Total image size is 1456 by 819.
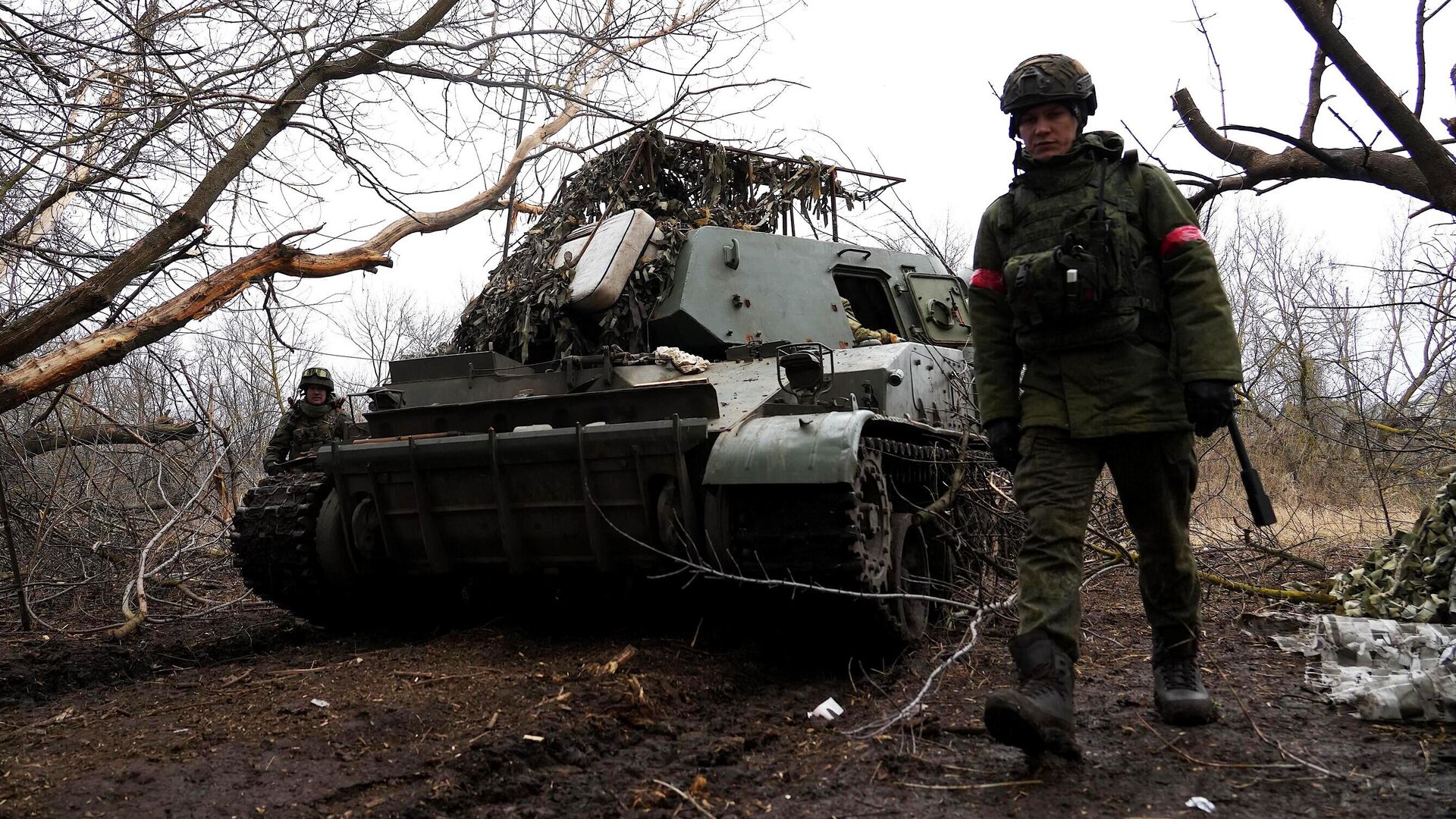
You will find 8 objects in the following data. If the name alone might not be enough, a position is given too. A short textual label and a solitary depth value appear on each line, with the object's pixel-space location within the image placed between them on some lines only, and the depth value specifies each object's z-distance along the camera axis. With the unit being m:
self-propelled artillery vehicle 4.61
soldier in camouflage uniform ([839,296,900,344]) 6.85
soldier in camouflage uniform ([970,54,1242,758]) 3.46
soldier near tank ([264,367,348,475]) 8.66
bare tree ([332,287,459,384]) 18.85
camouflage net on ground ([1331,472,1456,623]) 4.90
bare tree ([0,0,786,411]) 4.85
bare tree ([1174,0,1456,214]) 3.74
